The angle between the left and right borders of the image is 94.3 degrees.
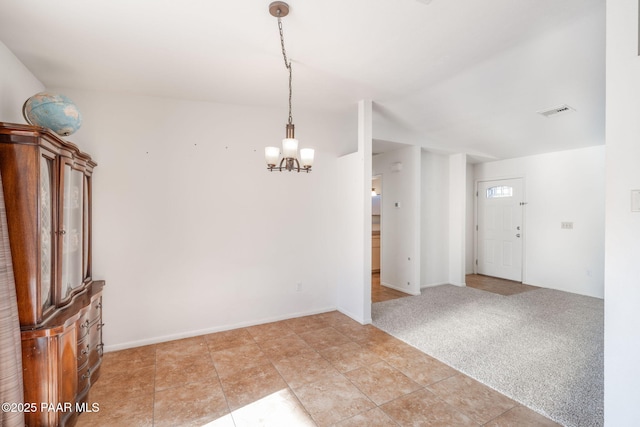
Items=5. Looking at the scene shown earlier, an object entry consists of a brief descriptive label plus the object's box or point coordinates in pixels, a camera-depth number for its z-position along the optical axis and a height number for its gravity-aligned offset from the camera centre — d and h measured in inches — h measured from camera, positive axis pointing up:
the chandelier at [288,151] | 83.1 +19.0
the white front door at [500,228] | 235.0 -15.7
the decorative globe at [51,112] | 85.2 +29.0
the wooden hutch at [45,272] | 70.9 -15.9
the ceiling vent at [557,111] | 146.9 +50.4
